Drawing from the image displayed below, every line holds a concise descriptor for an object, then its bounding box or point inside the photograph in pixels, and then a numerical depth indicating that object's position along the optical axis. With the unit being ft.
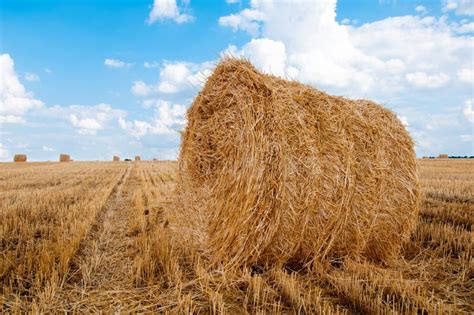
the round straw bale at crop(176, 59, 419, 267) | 11.18
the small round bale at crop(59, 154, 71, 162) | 131.85
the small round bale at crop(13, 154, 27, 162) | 115.03
